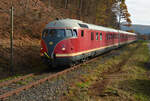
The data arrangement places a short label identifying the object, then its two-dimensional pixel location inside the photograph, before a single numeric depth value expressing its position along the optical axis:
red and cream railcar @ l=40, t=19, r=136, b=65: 9.91
